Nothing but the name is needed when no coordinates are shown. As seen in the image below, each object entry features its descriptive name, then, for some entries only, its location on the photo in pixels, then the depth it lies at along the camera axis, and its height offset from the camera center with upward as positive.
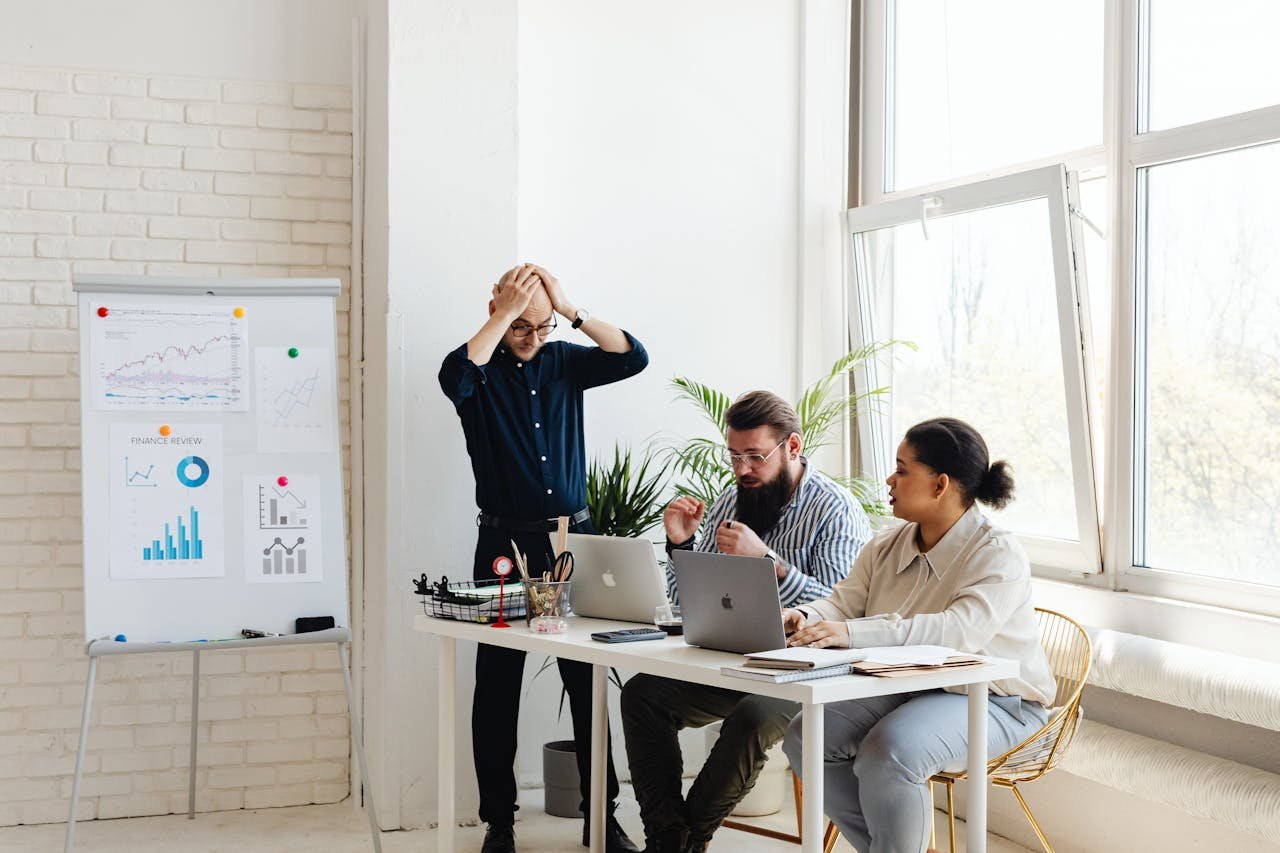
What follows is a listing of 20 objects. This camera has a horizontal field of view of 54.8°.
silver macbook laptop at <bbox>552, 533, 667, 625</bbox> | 3.14 -0.39
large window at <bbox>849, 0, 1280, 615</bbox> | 3.41 +0.53
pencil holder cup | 3.15 -0.43
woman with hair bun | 2.80 -0.46
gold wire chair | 3.07 -0.81
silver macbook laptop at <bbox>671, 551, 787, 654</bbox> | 2.71 -0.39
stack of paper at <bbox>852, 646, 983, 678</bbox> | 2.58 -0.49
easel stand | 3.55 -0.65
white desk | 2.53 -0.53
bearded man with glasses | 3.20 -0.39
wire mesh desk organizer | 3.22 -0.45
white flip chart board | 3.70 -0.08
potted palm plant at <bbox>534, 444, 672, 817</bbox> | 4.23 -0.32
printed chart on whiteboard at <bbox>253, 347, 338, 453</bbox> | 3.84 +0.09
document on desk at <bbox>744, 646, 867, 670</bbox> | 2.55 -0.48
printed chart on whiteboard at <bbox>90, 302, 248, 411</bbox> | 3.75 +0.23
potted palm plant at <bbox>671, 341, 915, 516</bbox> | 4.50 +0.04
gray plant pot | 4.25 -1.22
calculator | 2.96 -0.50
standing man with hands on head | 3.84 -0.11
